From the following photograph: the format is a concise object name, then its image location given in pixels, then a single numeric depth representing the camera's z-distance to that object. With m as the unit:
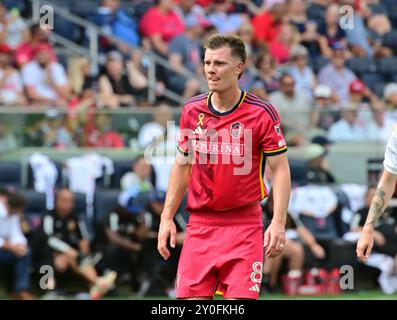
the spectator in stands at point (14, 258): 13.98
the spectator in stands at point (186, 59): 16.98
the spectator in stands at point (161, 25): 17.88
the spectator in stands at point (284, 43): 18.58
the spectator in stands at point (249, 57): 16.98
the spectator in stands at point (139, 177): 14.85
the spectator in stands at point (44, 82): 15.85
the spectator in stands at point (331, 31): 19.45
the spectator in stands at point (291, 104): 15.53
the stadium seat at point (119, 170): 14.98
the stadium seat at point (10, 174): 14.87
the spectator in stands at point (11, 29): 16.48
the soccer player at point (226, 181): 8.05
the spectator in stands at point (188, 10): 18.60
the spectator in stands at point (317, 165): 15.49
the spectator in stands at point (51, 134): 14.87
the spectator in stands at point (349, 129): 15.62
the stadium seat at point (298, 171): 15.27
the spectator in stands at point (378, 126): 15.63
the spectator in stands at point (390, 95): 17.35
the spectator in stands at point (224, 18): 18.75
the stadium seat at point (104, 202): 14.66
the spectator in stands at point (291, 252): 14.56
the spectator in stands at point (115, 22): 17.80
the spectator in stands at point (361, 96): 17.86
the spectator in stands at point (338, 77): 17.98
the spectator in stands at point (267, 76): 17.06
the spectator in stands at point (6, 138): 14.83
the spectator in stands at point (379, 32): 19.81
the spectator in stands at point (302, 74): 17.48
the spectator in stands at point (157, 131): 15.02
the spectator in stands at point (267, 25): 19.03
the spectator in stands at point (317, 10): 19.97
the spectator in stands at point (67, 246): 14.20
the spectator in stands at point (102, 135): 15.02
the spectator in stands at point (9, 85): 15.55
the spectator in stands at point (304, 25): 19.33
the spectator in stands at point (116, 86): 16.17
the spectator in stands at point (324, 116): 15.62
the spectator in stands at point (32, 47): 16.12
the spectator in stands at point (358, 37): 19.64
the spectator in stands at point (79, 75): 16.25
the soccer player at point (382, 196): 7.70
